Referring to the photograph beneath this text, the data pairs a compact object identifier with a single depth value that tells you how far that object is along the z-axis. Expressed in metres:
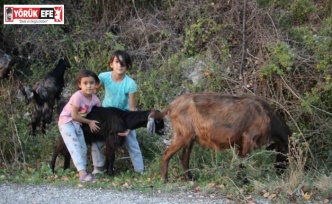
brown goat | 8.20
